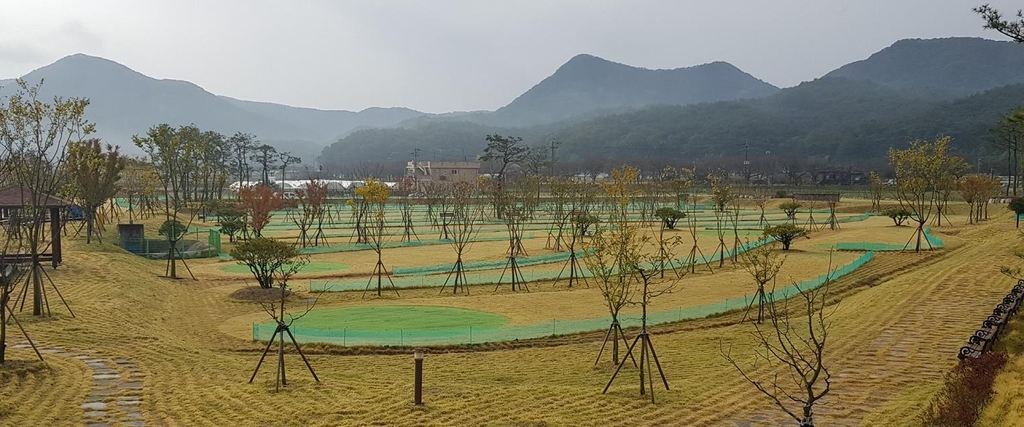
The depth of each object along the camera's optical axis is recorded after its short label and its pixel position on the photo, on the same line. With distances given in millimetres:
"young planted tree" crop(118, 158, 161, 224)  43419
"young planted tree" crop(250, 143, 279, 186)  81000
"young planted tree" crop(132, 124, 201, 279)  25061
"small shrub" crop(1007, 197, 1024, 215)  32688
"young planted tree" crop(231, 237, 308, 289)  20875
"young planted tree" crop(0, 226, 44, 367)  11352
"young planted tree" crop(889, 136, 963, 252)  27328
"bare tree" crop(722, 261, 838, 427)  9755
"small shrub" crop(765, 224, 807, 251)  27922
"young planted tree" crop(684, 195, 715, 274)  24016
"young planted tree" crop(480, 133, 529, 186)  66125
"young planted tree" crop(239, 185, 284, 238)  35500
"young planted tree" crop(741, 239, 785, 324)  15562
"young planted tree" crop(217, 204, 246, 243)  34750
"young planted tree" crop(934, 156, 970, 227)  29075
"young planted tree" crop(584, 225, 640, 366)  11367
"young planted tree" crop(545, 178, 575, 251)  34531
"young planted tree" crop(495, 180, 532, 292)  21453
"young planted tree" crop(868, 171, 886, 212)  46059
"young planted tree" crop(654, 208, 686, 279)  38281
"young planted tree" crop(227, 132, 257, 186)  85406
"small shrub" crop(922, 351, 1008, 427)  8297
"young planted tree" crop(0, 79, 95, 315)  14719
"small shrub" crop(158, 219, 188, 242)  26350
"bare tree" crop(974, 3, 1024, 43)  9711
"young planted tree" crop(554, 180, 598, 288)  23059
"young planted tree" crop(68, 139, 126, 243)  29250
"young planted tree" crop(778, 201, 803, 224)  41688
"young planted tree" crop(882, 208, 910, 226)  36141
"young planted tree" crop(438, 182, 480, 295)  21406
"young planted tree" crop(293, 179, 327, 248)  34747
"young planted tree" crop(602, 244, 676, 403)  10086
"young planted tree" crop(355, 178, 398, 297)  32156
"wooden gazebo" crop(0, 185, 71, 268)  21377
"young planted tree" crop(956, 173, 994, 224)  37469
